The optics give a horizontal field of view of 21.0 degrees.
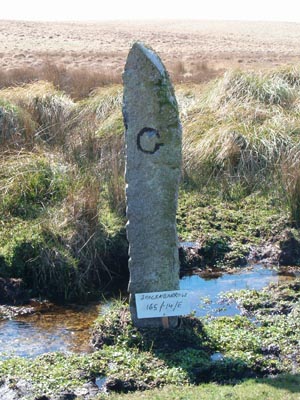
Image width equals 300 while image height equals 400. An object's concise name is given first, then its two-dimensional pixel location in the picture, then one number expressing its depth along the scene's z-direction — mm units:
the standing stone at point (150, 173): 7277
